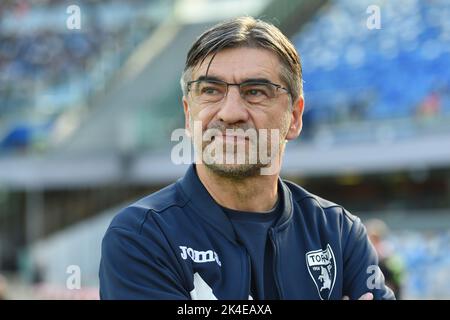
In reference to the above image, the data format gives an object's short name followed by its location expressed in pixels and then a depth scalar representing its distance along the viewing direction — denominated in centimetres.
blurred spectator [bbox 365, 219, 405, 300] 1253
